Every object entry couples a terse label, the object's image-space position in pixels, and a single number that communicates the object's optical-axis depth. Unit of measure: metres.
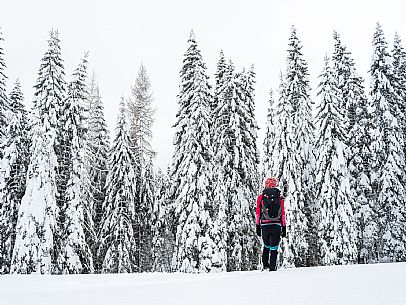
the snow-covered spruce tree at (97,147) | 32.56
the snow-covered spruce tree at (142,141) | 33.72
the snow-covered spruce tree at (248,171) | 29.09
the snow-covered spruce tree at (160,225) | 38.75
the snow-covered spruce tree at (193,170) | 25.03
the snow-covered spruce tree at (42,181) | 23.84
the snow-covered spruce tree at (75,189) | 25.81
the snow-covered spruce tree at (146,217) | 34.31
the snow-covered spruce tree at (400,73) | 32.03
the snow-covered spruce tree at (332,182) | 27.73
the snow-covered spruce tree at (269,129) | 36.68
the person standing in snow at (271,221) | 10.04
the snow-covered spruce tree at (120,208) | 29.58
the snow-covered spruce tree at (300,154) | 28.12
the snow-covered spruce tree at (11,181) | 27.08
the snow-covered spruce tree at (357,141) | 30.34
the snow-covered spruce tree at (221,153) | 26.04
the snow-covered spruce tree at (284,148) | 28.81
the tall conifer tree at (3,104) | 27.95
